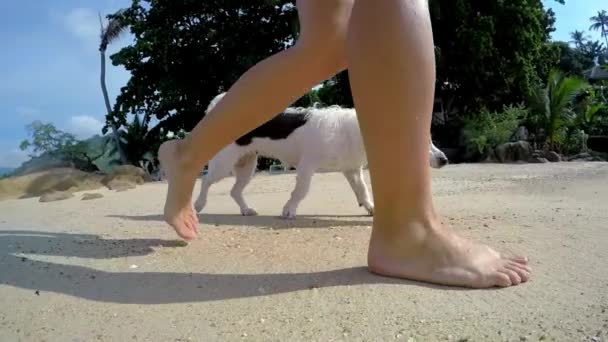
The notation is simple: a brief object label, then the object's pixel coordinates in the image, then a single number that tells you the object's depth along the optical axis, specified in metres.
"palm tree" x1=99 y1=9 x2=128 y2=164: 21.97
